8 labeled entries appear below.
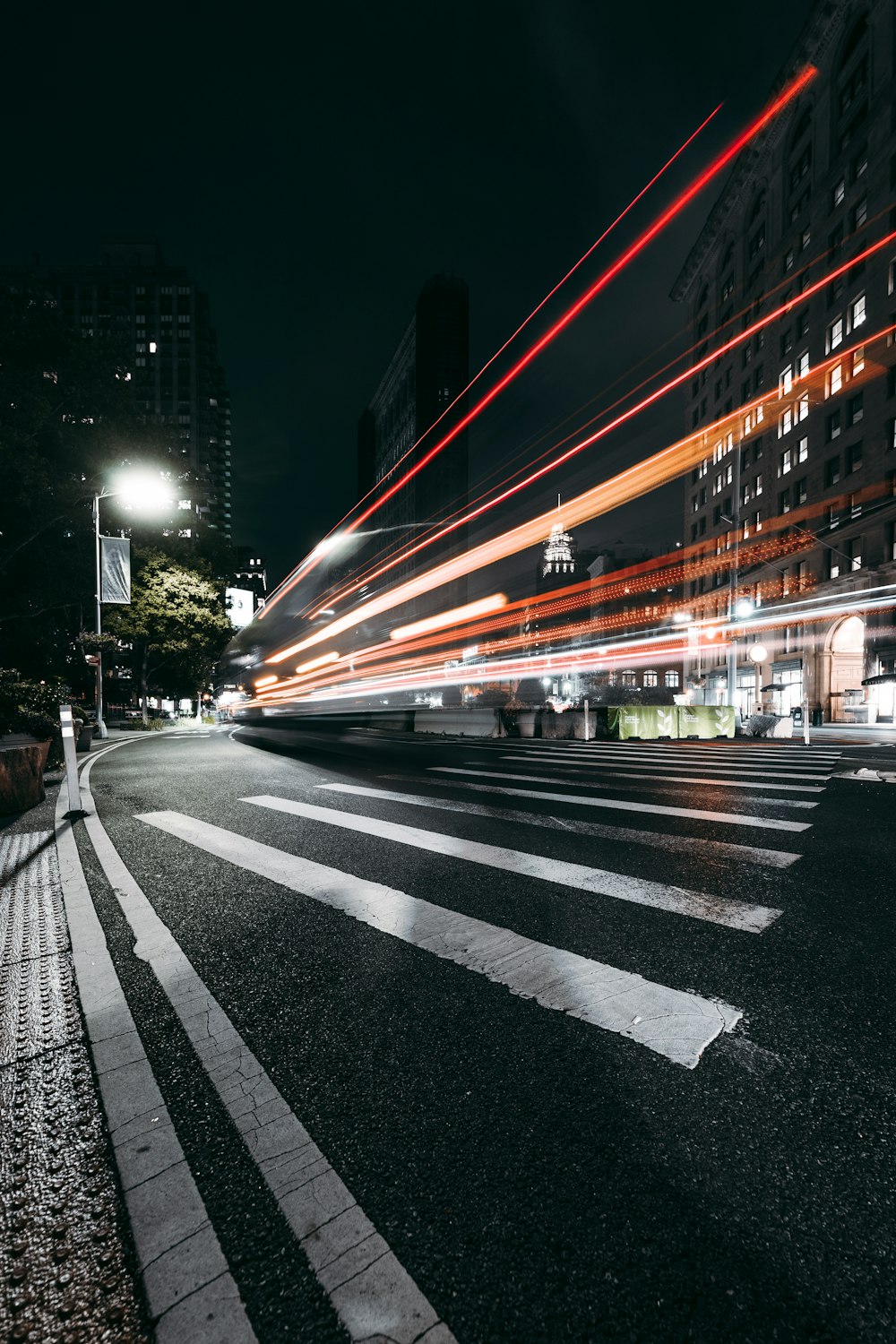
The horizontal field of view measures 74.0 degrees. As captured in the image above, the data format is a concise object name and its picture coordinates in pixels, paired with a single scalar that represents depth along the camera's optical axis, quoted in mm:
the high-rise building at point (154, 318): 130250
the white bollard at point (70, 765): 7355
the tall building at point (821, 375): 35344
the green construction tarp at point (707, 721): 23375
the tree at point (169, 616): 35219
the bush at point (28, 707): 10695
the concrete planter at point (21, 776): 7715
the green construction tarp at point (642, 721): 22422
